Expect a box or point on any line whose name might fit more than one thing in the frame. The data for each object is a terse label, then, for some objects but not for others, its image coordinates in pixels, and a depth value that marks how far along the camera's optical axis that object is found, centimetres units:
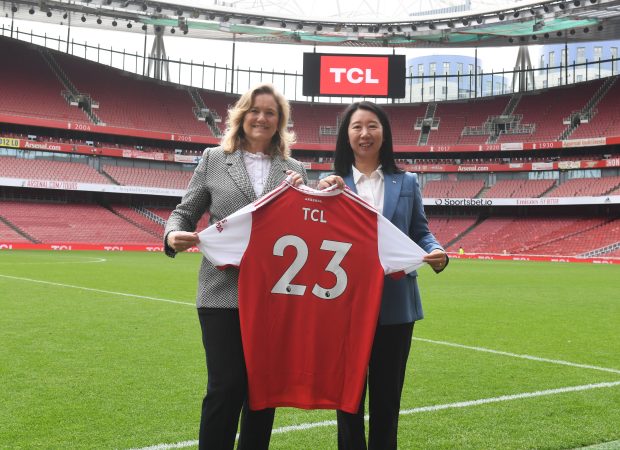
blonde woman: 303
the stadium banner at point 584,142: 4791
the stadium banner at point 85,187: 4321
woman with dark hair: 329
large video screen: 4859
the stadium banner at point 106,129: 4601
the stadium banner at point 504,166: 4847
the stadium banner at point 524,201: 4494
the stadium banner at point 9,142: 4531
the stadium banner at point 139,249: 3709
